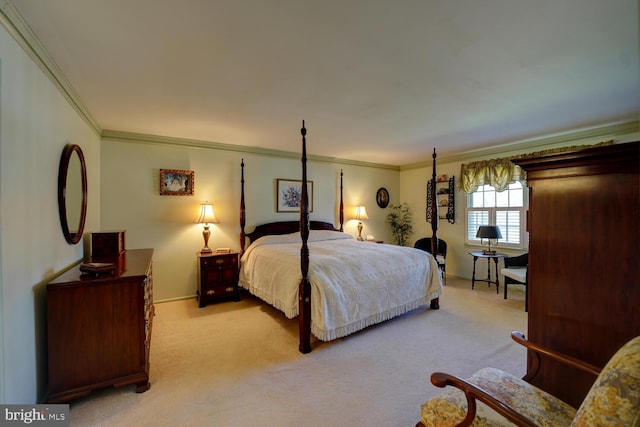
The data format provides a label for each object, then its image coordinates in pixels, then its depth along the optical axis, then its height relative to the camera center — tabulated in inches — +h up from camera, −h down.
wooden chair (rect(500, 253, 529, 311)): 154.9 -34.4
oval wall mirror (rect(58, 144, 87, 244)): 88.6 +6.9
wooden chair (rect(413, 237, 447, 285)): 199.4 -29.7
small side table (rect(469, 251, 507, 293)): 179.5 -33.1
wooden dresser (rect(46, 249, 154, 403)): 73.6 -33.6
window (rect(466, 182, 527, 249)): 182.7 -0.8
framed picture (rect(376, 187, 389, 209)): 252.5 +12.8
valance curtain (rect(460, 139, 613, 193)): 180.1 +25.7
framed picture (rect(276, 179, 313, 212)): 198.7 +11.9
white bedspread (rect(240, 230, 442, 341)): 109.3 -31.6
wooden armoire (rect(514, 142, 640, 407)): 42.6 -7.8
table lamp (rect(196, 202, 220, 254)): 163.5 -3.7
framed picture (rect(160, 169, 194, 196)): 160.7 +17.3
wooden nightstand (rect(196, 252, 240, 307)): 153.9 -37.0
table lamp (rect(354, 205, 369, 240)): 231.9 -2.3
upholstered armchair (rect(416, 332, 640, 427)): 31.1 -29.3
